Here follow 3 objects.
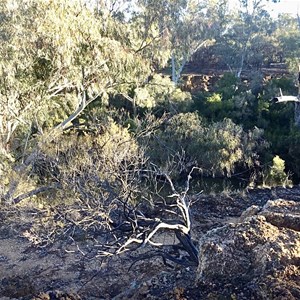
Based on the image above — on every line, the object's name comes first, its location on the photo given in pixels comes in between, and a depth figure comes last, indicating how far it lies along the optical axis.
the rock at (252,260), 2.76
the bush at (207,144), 12.20
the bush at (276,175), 10.83
